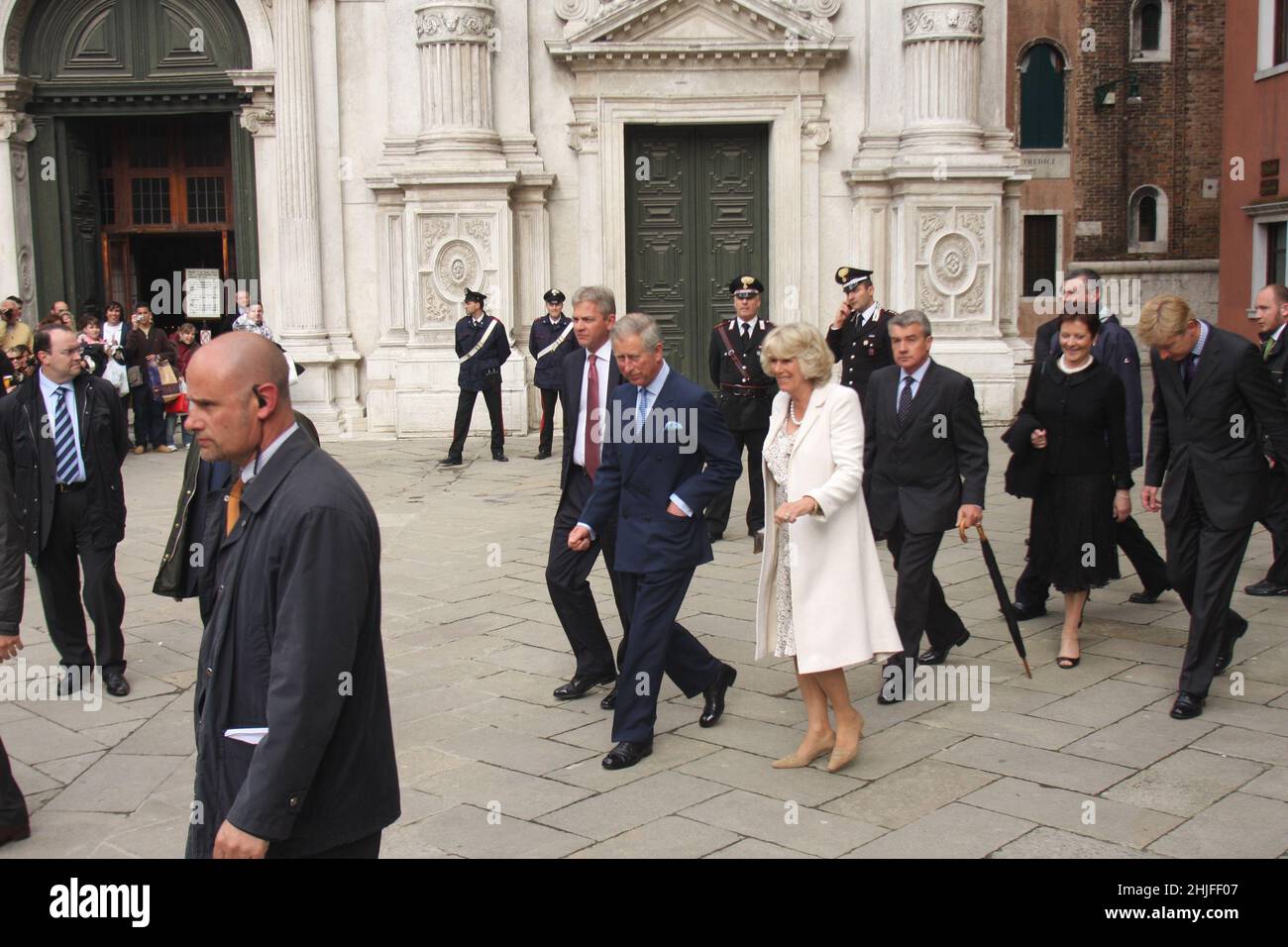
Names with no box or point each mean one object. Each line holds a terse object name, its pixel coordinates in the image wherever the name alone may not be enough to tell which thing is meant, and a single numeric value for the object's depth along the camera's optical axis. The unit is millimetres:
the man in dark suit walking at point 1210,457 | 6316
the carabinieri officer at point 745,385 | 10570
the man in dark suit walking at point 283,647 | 2967
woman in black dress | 7172
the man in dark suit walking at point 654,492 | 5852
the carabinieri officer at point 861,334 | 10352
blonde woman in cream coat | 5605
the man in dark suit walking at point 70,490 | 6922
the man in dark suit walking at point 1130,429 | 7508
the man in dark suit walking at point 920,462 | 6711
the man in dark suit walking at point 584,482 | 6738
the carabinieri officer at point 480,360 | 14742
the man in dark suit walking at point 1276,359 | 8562
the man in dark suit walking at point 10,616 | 5172
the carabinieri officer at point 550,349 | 14852
